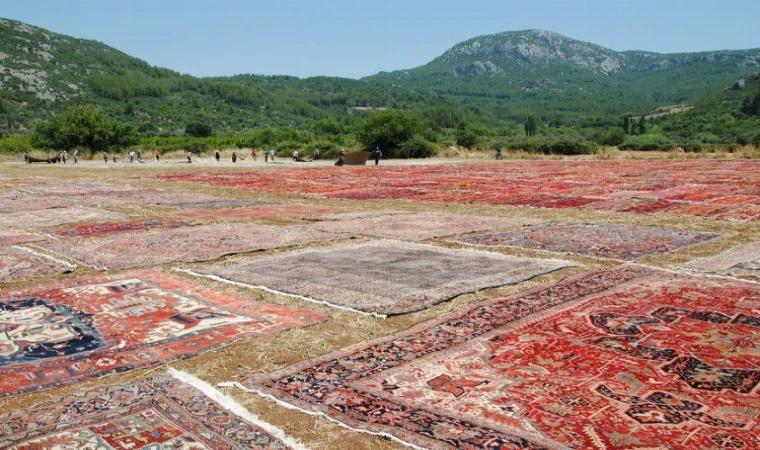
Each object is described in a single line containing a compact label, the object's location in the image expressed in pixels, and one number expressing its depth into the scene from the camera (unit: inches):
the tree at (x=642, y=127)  2669.8
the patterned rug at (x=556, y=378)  132.6
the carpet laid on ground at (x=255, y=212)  510.9
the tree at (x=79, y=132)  2221.9
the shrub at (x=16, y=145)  2196.1
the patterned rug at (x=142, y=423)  129.5
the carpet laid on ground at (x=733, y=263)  277.6
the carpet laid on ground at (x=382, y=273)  241.4
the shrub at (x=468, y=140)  2177.7
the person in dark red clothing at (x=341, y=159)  1551.4
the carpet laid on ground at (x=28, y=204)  574.6
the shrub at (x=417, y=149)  1929.1
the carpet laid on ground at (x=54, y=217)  476.1
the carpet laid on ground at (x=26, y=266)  287.0
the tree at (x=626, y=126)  2829.7
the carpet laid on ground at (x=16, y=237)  385.1
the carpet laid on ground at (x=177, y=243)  325.4
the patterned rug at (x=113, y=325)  173.2
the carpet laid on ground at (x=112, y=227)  422.0
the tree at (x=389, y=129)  2025.1
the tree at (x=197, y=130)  3282.5
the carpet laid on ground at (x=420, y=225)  409.4
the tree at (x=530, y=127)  2933.1
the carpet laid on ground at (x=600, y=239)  334.3
